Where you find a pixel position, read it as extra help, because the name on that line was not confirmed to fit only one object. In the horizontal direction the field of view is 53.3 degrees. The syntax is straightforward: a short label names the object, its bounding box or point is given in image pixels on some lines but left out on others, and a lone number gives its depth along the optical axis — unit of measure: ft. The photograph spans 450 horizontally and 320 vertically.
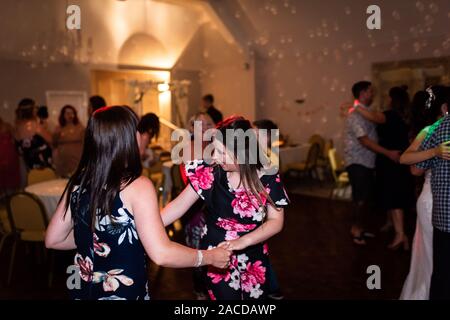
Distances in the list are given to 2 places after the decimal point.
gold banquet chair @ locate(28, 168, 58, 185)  14.89
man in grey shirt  13.98
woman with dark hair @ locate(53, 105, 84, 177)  16.34
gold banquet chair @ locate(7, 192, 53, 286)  11.23
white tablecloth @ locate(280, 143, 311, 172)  24.70
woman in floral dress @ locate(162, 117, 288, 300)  6.27
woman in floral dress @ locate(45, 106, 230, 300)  4.58
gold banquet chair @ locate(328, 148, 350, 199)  20.85
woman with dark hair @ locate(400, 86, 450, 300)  8.46
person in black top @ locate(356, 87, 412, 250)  13.67
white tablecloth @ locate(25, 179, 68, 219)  12.12
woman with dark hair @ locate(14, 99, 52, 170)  17.98
